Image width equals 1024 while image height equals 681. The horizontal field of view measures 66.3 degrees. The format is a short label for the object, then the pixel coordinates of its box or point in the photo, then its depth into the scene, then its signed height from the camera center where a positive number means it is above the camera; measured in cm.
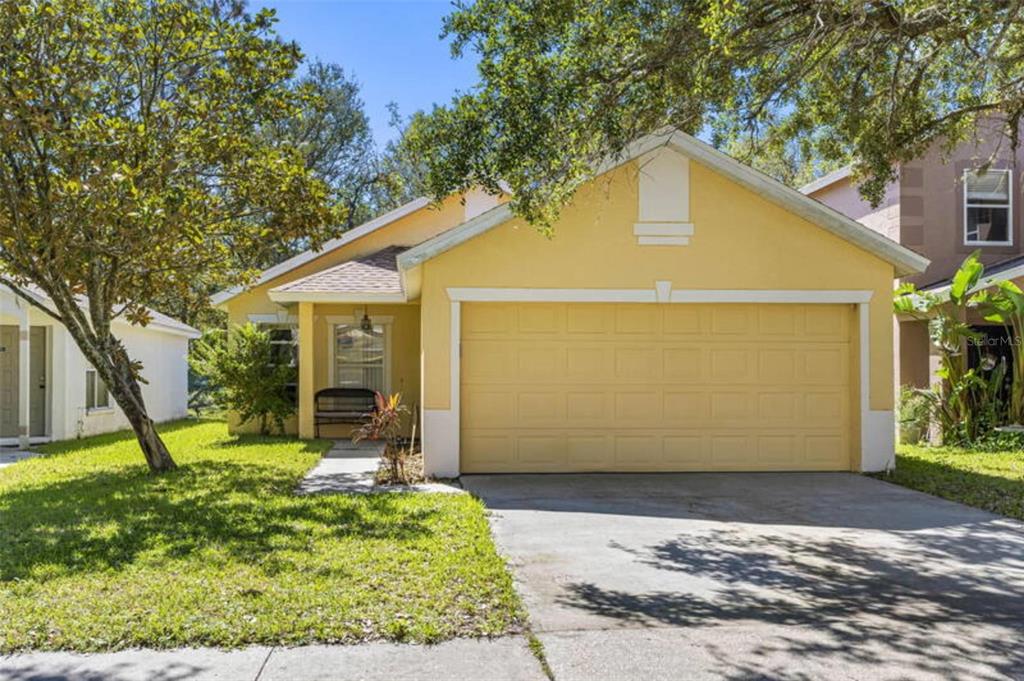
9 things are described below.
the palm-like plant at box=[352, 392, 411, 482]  1032 -112
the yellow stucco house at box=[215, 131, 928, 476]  1059 +25
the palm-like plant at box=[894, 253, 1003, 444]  1353 -38
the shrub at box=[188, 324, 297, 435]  1495 -51
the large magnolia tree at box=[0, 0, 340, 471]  902 +237
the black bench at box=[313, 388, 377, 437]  1487 -110
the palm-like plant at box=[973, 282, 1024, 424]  1328 +58
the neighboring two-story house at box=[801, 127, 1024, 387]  1550 +258
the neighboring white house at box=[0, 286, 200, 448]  1453 -69
